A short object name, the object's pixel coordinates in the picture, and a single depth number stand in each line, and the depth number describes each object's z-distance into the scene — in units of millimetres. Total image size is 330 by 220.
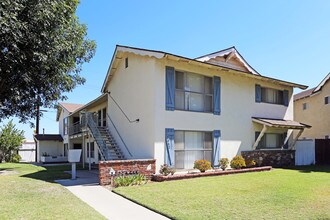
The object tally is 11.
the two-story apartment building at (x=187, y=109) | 14133
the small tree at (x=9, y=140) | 28953
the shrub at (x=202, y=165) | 13883
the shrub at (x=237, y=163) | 15477
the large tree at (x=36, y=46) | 6645
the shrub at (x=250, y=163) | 16578
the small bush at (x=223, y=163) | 15102
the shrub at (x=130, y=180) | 11555
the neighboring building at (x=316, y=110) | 25900
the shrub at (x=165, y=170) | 12992
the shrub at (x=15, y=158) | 30356
